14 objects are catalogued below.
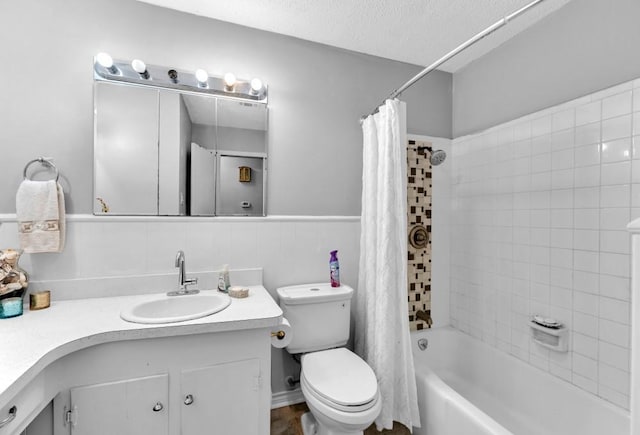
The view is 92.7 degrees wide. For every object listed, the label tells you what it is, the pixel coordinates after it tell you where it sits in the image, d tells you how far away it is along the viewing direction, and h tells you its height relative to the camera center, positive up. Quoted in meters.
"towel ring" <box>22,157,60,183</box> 1.49 +0.25
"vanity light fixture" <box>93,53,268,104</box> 1.60 +0.77
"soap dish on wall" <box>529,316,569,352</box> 1.65 -0.65
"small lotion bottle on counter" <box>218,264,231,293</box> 1.71 -0.37
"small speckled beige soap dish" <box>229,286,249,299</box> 1.61 -0.41
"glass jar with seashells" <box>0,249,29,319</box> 1.28 -0.31
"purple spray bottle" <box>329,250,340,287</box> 1.93 -0.34
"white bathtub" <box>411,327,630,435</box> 1.44 -1.00
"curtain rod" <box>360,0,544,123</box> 1.08 +0.73
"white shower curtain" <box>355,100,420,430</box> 1.62 -0.37
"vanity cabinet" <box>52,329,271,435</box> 1.16 -0.70
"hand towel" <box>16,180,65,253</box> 1.44 -0.01
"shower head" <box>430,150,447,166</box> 2.24 +0.44
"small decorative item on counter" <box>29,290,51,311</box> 1.38 -0.40
